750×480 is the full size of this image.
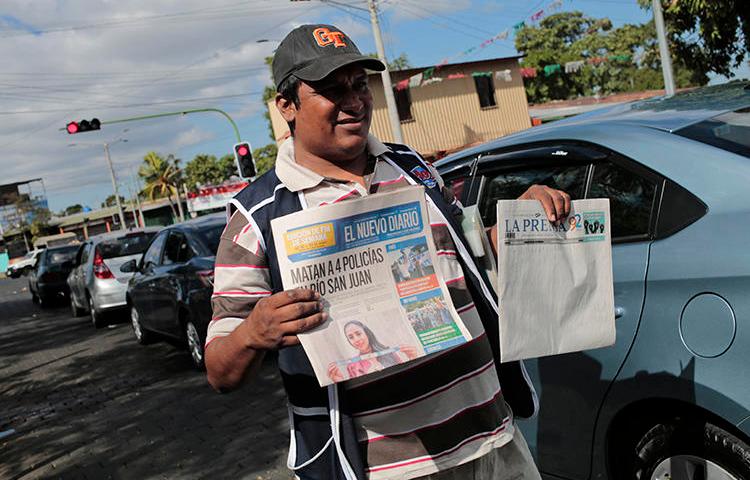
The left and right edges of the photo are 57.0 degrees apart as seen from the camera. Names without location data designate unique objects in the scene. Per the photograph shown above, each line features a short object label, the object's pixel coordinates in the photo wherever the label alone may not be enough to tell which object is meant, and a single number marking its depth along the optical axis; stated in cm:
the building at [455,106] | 2648
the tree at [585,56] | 4153
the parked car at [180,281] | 713
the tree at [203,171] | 6919
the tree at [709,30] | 1117
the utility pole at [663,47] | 1250
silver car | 1172
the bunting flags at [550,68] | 2736
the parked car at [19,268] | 4603
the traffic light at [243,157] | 1705
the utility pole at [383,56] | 1683
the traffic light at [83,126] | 2064
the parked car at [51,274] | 1870
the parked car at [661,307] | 229
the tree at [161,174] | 6462
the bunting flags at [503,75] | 2870
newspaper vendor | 175
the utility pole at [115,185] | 4375
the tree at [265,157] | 5365
